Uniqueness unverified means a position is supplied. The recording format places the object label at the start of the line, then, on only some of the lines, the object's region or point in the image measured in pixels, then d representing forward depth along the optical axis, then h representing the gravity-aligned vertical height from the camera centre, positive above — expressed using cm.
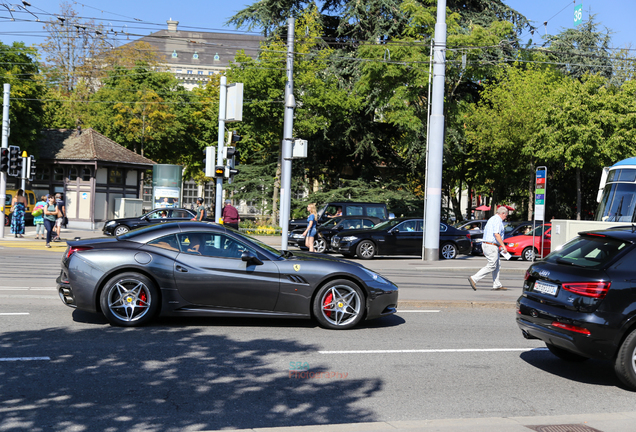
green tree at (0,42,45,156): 3562 +634
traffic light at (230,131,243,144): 1836 +208
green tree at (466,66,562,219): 3647 +585
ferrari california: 802 -94
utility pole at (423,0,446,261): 2058 +202
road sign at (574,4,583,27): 2284 +765
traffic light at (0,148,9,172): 2419 +155
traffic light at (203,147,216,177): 1817 +136
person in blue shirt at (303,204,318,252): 2028 -61
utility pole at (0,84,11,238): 2439 +218
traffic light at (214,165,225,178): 1823 +107
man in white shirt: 1286 -49
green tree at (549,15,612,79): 4187 +1200
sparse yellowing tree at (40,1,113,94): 5078 +1166
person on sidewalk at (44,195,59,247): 2139 -50
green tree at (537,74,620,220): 3244 +511
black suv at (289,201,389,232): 2580 +12
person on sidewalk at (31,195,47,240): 2419 -64
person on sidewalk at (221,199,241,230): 2002 -24
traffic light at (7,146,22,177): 2428 +154
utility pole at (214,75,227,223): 1847 +202
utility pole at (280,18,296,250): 1708 +127
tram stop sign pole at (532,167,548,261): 2108 +91
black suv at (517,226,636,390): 595 -79
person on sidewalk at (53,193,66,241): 2250 -32
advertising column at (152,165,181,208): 3350 +116
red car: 2473 -99
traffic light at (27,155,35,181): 2609 +151
